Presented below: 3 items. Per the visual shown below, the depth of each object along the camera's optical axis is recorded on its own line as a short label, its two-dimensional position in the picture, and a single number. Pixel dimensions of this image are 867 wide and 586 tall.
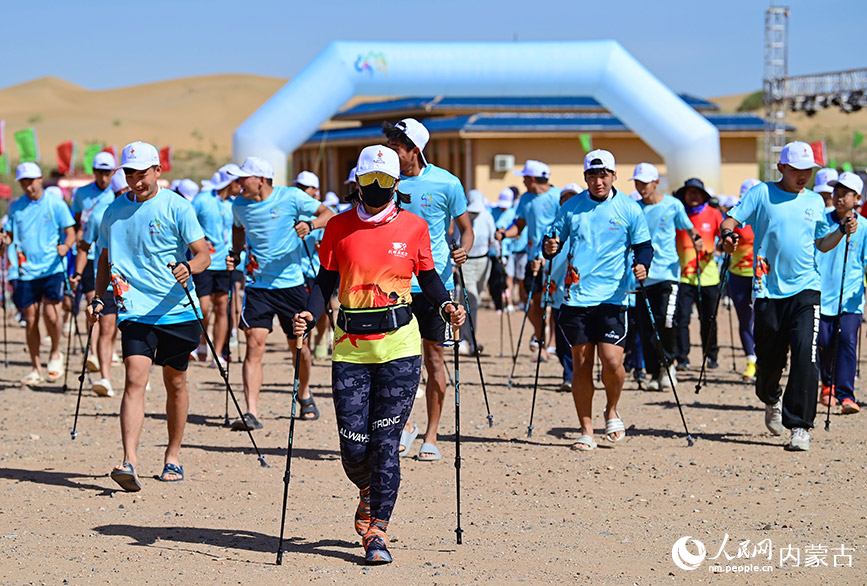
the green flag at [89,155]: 31.03
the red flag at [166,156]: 33.55
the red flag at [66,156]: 31.22
